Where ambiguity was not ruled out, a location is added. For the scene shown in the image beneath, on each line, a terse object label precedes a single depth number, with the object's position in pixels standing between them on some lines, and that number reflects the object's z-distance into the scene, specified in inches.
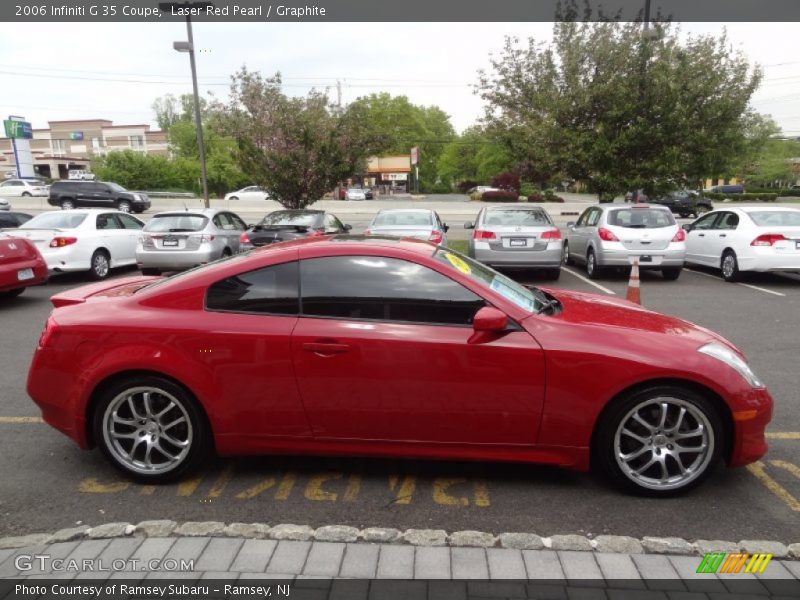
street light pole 690.8
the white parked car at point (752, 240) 402.6
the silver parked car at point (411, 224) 447.2
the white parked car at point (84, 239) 431.8
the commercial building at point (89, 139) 3430.1
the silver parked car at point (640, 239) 426.9
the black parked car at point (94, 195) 1327.5
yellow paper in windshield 141.6
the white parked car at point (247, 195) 1766.7
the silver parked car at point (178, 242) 434.3
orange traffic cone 280.7
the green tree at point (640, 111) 583.8
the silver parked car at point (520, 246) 426.6
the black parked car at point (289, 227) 436.5
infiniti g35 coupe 126.6
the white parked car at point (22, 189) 1692.9
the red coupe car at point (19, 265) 339.8
